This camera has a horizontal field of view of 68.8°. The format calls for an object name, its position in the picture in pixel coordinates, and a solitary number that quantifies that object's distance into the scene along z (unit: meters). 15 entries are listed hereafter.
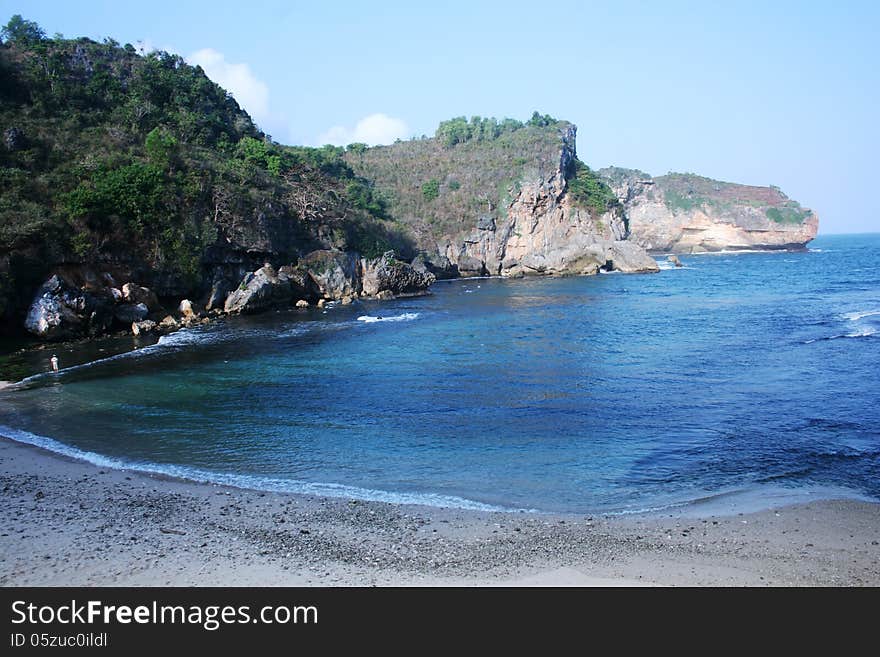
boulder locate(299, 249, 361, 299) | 54.06
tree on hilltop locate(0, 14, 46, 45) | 56.31
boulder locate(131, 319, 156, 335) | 35.97
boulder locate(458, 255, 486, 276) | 80.31
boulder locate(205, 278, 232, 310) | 44.41
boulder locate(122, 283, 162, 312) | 37.59
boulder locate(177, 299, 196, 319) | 41.22
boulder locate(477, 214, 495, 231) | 84.06
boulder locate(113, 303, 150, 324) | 36.69
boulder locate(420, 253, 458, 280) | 75.75
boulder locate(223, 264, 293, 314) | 44.53
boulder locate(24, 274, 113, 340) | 31.91
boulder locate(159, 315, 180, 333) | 37.72
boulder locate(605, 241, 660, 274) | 79.06
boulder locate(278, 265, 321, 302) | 50.33
